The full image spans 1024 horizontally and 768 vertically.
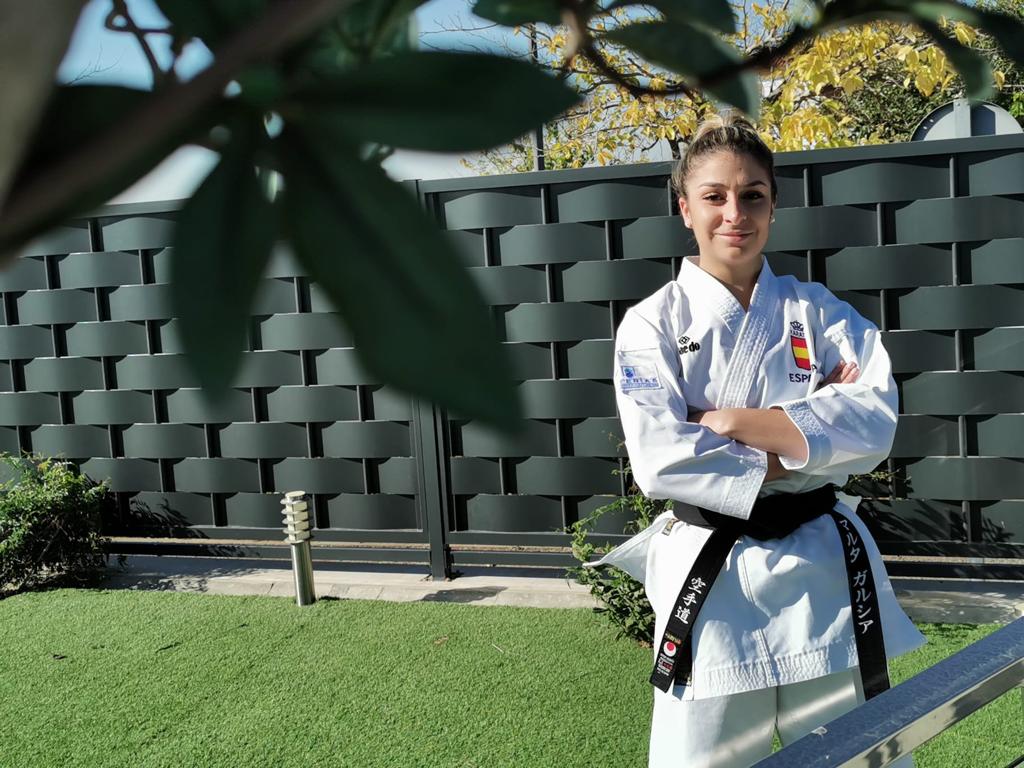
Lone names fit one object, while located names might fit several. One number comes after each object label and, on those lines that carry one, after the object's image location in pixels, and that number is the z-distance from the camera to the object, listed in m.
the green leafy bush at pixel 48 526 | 3.25
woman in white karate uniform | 1.60
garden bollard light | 3.12
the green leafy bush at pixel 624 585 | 2.62
